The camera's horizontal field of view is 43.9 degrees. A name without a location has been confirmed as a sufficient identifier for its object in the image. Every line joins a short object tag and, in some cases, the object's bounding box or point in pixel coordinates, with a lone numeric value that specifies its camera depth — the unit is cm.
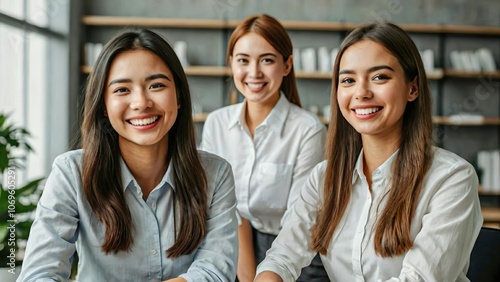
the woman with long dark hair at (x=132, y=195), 158
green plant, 285
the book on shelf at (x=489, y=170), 533
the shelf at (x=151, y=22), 534
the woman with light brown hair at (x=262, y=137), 245
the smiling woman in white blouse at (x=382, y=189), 154
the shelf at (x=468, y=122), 532
